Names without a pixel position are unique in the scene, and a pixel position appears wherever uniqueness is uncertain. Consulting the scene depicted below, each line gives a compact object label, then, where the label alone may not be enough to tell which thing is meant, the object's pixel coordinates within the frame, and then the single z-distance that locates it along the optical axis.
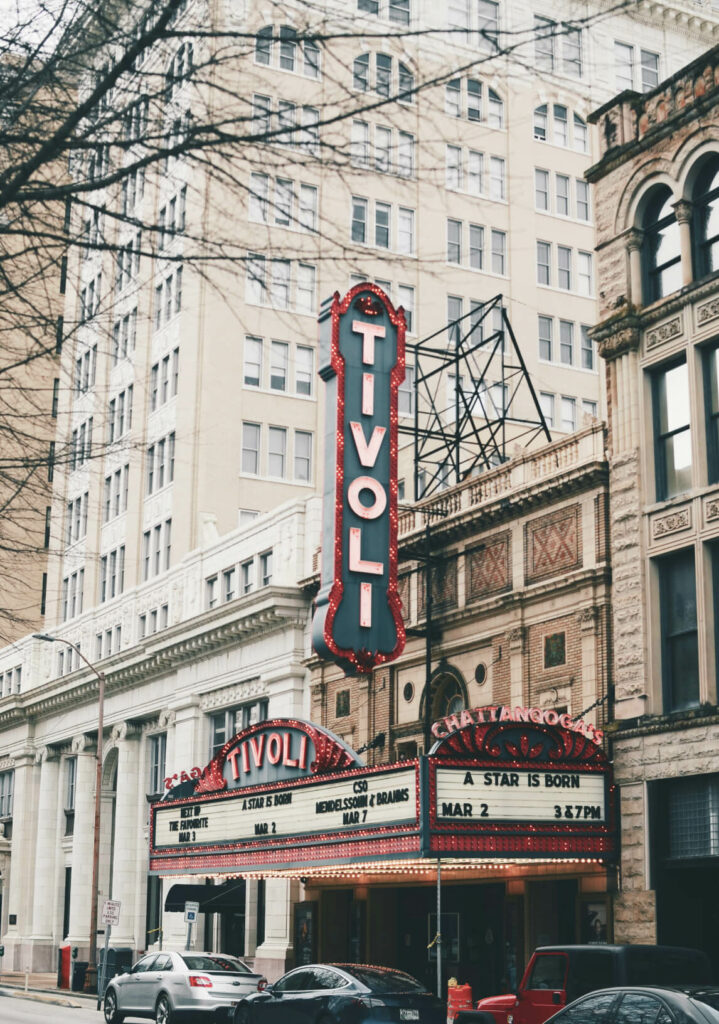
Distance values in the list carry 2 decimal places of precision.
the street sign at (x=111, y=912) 39.47
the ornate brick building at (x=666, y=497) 26.83
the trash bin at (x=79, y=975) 46.50
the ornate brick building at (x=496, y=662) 30.14
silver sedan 28.89
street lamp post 45.91
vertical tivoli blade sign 32.38
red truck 19.88
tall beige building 45.88
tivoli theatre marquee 26.59
